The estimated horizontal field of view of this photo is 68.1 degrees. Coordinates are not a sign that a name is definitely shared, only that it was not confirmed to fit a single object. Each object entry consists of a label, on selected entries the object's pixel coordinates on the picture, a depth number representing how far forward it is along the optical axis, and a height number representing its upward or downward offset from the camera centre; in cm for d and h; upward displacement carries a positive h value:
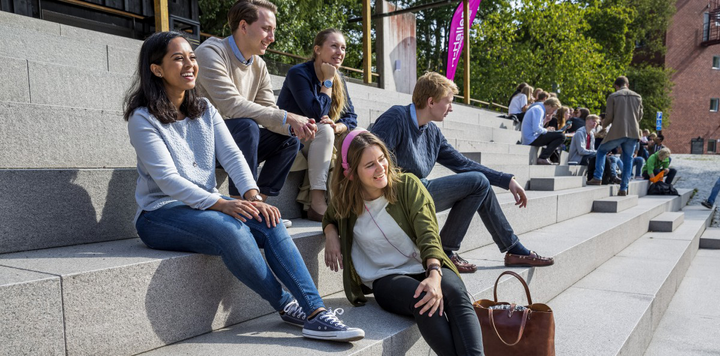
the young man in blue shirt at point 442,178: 335 -20
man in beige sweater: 307 +27
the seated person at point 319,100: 354 +27
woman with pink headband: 260 -45
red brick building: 3083 +349
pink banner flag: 1408 +267
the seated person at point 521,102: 1169 +81
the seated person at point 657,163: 1207 -63
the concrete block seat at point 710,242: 789 -158
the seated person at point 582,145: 978 -14
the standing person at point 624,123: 817 +21
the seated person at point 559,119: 1039 +36
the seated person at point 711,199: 1122 -134
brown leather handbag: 255 -92
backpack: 1130 -112
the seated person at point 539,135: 893 +5
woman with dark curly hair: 223 -27
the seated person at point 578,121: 1038 +32
